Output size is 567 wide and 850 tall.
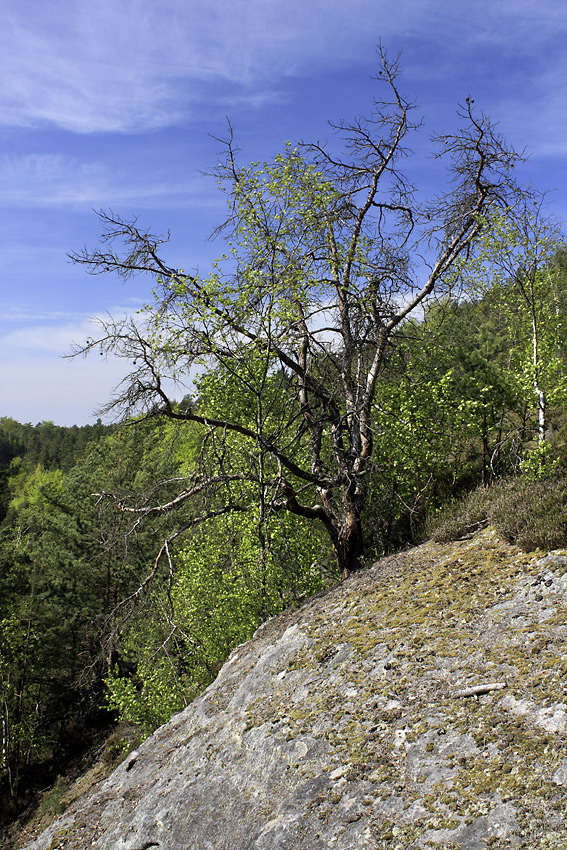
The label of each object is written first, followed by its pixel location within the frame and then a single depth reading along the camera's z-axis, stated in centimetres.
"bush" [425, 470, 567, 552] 667
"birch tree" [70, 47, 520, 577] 951
